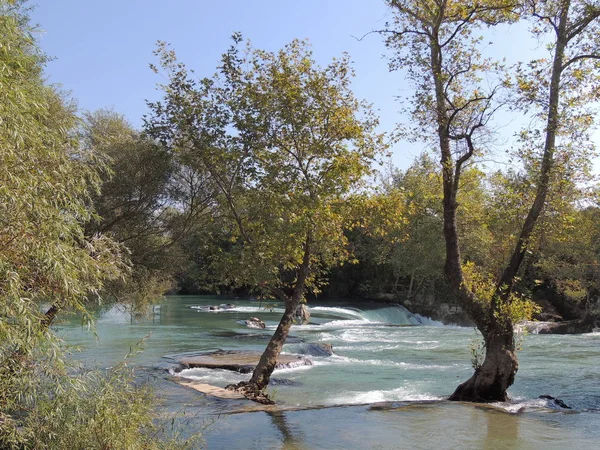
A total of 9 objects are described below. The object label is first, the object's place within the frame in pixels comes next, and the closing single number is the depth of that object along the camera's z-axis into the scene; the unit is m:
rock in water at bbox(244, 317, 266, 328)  30.49
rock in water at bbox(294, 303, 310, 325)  31.19
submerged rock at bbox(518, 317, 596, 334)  29.41
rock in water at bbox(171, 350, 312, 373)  16.48
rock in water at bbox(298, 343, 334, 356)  20.62
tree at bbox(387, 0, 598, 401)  11.61
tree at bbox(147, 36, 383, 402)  12.09
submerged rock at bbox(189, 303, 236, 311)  41.63
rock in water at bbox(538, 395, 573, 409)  12.49
